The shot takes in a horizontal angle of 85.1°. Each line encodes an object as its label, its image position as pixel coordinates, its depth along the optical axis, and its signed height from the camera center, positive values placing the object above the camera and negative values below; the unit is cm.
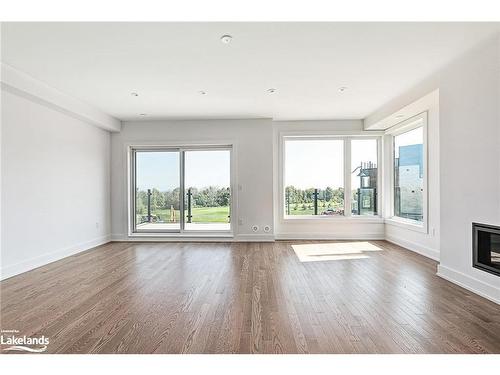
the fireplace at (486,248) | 276 -66
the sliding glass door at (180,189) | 611 -4
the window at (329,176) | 624 +24
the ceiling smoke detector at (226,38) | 268 +148
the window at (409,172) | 500 +27
